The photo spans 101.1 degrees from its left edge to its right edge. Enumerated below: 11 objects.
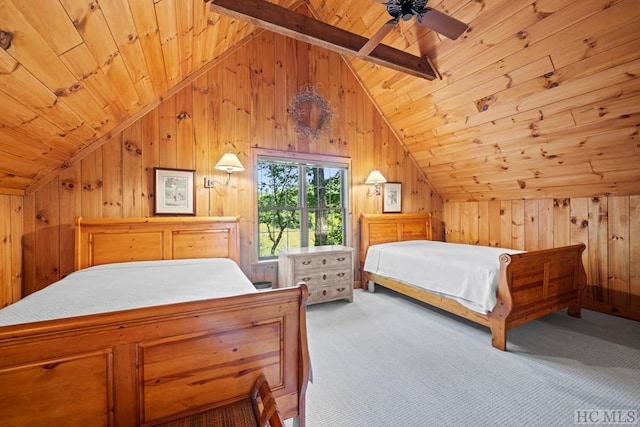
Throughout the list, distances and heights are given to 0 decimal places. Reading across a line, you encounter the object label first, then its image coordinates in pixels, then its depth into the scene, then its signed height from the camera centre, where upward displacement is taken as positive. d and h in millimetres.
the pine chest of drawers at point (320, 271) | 3219 -734
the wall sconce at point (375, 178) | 4039 +524
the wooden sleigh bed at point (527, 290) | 2291 -790
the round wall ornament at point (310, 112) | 3746 +1468
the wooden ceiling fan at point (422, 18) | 1804 +1426
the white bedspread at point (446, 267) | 2426 -621
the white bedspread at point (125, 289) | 1323 -474
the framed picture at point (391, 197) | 4387 +256
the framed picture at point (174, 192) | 2934 +256
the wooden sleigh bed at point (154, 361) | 911 -589
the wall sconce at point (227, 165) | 3043 +562
